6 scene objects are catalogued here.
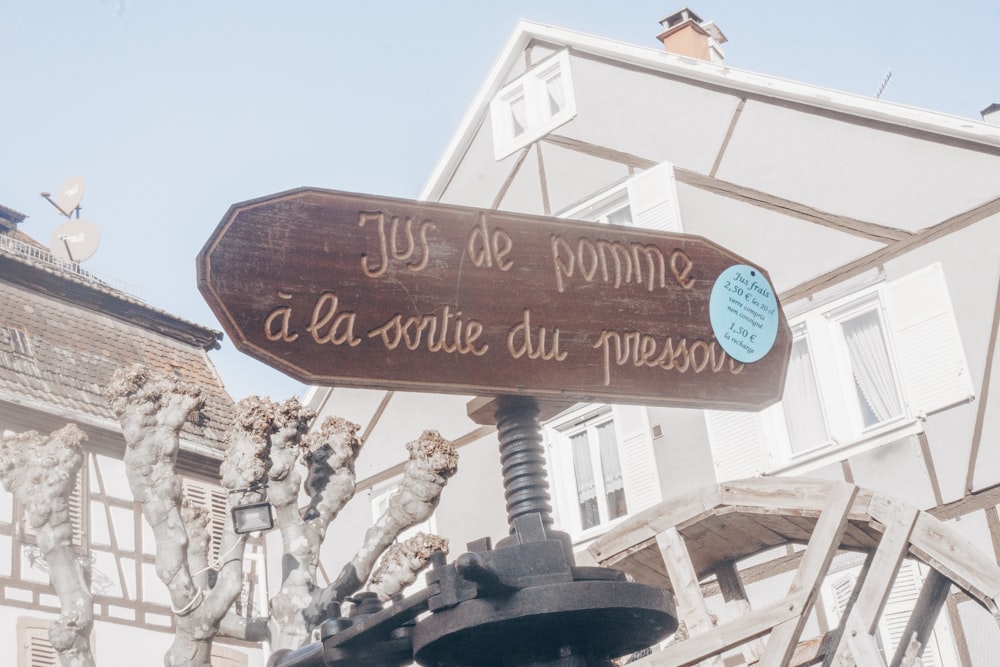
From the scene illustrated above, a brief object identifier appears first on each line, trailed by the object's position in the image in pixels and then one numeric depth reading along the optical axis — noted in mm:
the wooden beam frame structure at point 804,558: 6914
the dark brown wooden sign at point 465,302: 2418
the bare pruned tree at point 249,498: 8312
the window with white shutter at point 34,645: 16703
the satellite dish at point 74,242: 23422
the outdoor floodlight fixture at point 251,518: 8297
